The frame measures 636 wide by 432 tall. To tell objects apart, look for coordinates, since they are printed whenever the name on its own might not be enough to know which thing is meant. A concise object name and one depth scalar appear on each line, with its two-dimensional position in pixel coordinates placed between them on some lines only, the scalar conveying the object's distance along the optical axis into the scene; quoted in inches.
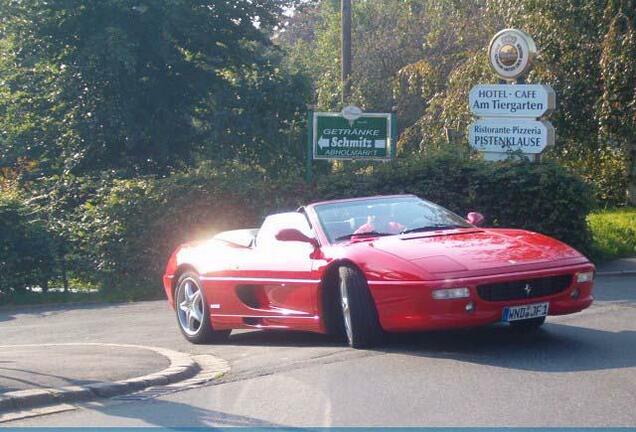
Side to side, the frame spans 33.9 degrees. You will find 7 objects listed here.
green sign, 713.6
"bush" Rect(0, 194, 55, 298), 719.7
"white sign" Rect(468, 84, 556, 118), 647.8
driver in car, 375.6
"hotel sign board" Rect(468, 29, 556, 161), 648.4
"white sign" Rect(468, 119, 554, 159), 647.1
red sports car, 323.6
